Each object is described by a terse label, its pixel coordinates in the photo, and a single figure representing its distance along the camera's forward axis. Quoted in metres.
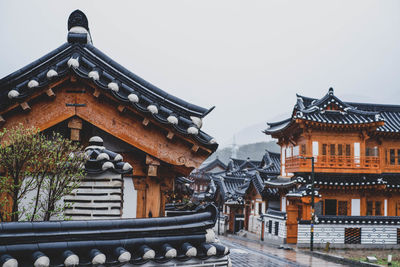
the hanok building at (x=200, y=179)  72.14
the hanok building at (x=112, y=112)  7.48
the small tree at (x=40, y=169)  6.17
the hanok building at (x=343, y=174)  28.61
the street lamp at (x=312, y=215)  26.45
